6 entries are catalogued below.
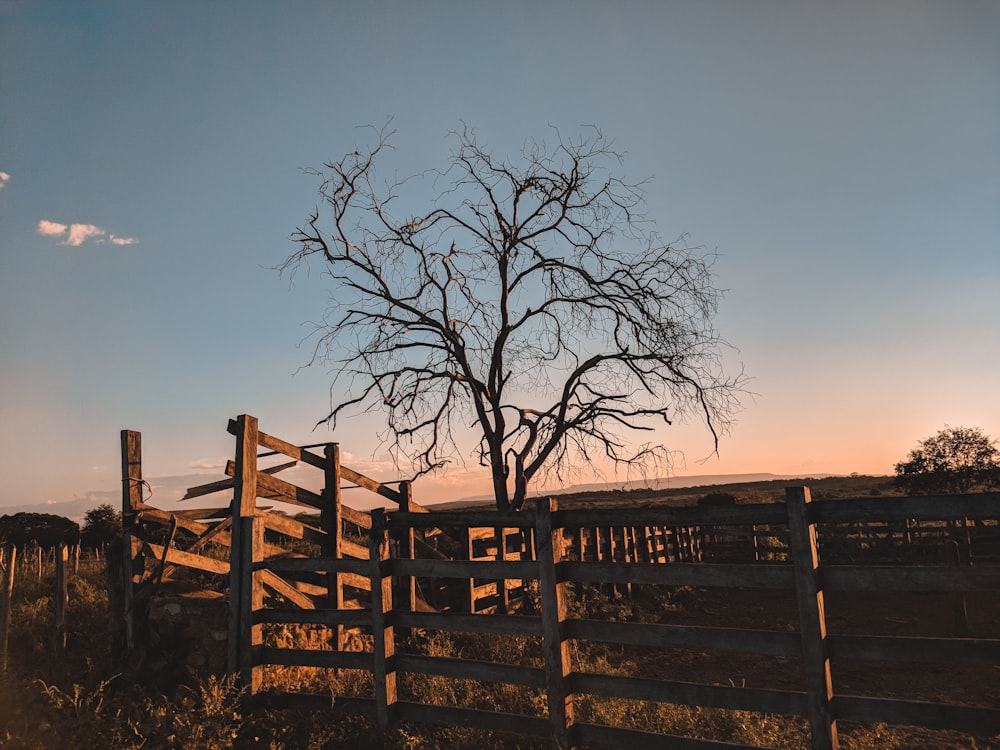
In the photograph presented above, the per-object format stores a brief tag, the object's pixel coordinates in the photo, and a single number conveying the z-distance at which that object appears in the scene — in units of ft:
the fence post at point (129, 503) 31.19
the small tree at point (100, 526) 118.73
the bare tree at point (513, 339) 48.73
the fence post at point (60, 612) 36.68
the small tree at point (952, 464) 101.76
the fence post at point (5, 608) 34.40
